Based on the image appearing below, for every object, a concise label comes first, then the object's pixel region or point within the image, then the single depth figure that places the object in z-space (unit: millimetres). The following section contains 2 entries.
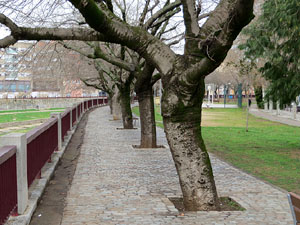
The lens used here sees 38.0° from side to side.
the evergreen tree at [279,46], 13515
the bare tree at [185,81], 6770
